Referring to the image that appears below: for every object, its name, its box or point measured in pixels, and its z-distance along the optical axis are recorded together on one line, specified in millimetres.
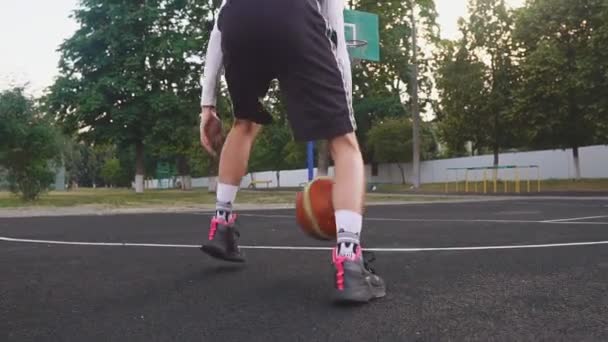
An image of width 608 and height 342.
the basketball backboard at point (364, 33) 18422
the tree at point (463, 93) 30156
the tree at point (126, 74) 23375
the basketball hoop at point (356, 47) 17141
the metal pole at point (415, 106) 27688
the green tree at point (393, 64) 28844
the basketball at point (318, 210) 2494
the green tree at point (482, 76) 29500
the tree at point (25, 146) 16609
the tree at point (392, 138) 37719
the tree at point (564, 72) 22609
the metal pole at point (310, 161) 15167
